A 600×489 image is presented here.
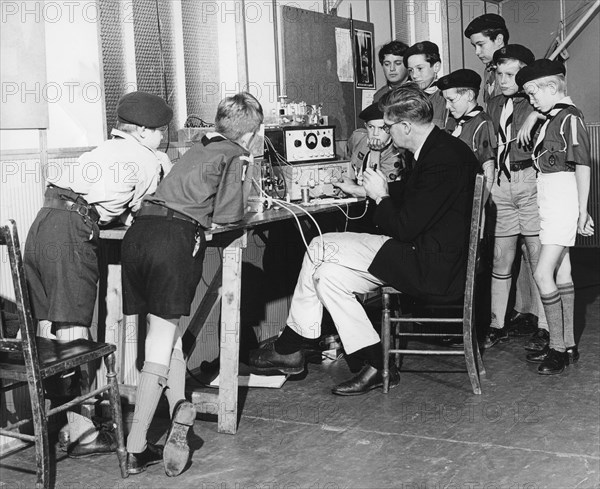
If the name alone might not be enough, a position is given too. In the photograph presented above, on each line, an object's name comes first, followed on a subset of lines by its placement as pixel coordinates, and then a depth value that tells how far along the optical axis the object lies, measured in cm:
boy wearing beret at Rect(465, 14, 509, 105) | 548
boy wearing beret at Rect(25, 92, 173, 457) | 330
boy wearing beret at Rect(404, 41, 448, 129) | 554
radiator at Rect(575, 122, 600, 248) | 830
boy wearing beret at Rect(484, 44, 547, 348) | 498
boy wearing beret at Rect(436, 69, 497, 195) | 493
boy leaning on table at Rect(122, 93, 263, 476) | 324
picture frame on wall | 608
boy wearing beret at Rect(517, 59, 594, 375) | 438
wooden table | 363
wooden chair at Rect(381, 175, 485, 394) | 399
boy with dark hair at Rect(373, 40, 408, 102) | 589
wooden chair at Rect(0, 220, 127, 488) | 284
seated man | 401
